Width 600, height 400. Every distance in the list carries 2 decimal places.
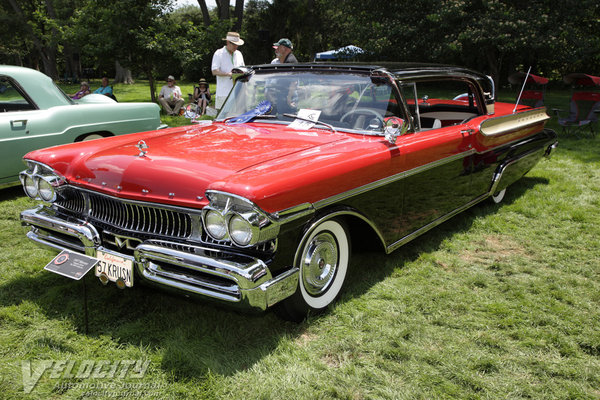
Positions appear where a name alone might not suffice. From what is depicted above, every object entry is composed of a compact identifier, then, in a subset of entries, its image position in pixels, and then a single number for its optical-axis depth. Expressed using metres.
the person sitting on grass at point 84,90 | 11.18
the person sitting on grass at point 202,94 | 12.79
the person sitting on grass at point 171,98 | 12.59
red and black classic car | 2.42
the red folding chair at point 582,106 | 9.88
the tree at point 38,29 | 25.36
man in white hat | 6.82
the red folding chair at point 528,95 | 10.77
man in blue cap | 6.55
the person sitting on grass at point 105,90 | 12.00
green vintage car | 5.22
